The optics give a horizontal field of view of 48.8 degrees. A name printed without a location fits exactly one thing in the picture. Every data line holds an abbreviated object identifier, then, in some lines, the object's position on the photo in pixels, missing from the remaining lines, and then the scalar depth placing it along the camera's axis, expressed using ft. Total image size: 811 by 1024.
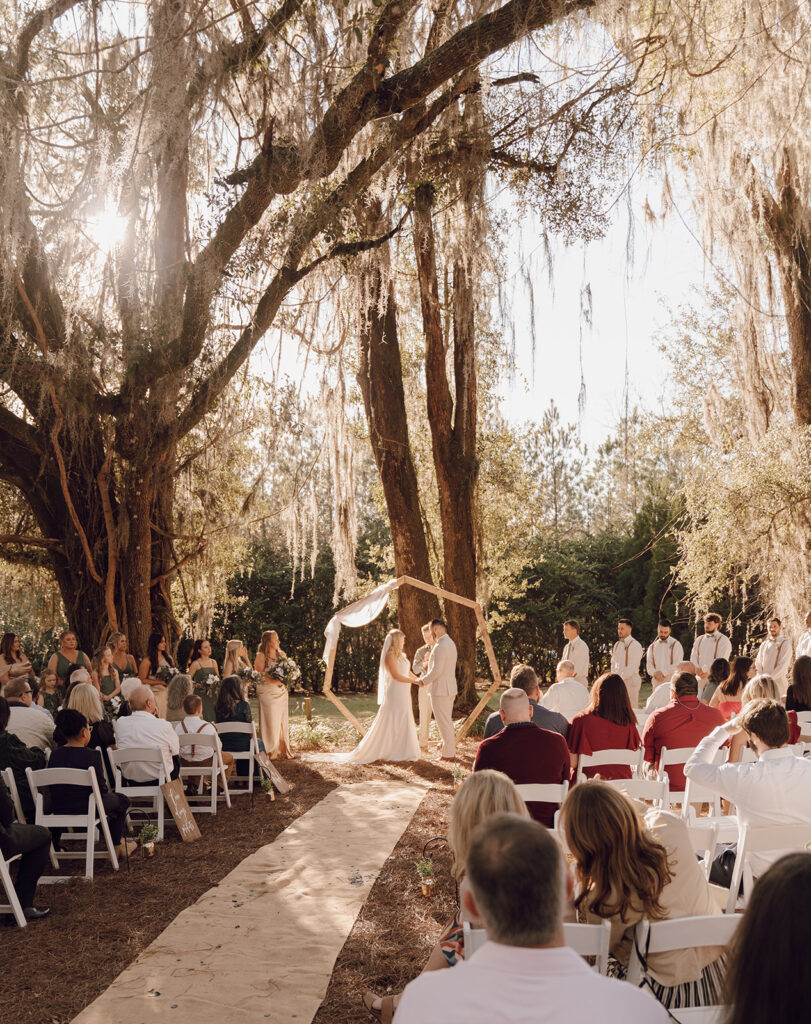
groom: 35.42
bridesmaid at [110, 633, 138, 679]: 31.63
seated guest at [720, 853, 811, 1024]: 4.80
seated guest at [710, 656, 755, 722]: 22.90
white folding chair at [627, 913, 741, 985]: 8.39
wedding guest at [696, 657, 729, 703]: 26.91
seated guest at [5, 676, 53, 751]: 22.99
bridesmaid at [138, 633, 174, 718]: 33.40
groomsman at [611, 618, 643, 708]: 38.45
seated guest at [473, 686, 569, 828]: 15.88
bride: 35.88
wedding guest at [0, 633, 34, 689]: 30.04
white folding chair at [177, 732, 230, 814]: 25.59
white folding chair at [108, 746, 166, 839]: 22.47
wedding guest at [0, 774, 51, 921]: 16.35
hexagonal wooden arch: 37.42
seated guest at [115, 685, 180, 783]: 22.70
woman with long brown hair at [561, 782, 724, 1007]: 9.07
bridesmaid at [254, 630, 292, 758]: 34.71
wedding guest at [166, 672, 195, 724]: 28.81
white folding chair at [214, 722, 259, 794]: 28.14
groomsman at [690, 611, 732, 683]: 36.22
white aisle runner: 12.98
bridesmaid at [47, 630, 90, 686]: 30.55
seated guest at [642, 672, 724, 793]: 18.98
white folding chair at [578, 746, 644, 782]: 18.02
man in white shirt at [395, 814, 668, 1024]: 5.68
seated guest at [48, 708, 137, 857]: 19.47
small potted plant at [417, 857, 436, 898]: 18.04
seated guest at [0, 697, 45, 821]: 19.92
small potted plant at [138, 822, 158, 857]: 21.66
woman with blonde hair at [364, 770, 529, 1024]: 10.23
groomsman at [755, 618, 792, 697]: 33.22
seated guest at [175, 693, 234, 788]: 26.27
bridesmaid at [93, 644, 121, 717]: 29.83
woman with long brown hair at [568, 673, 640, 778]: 18.72
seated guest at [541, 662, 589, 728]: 27.45
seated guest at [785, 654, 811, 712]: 21.58
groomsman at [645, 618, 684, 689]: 38.27
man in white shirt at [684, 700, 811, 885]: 12.37
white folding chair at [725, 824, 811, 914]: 12.16
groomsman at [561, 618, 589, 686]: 35.63
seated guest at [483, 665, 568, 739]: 20.56
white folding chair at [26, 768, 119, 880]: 18.81
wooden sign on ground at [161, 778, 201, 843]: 22.81
